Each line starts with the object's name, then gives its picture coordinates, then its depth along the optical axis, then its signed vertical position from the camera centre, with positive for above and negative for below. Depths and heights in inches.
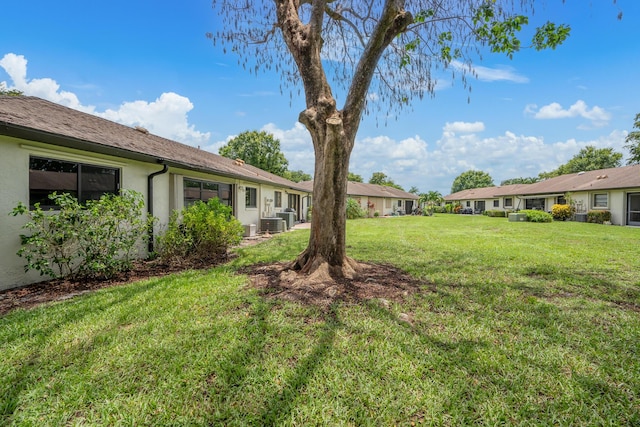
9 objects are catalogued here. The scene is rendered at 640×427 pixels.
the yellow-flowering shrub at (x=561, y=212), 896.9 -4.5
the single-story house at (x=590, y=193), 751.1 +59.9
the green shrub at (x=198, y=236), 271.7 -26.9
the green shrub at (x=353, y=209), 994.7 +2.9
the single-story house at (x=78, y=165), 187.5 +42.3
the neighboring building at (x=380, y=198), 1291.0 +65.8
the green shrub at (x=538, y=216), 836.0 -16.8
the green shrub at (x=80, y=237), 189.2 -19.6
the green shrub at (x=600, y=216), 779.4 -15.1
